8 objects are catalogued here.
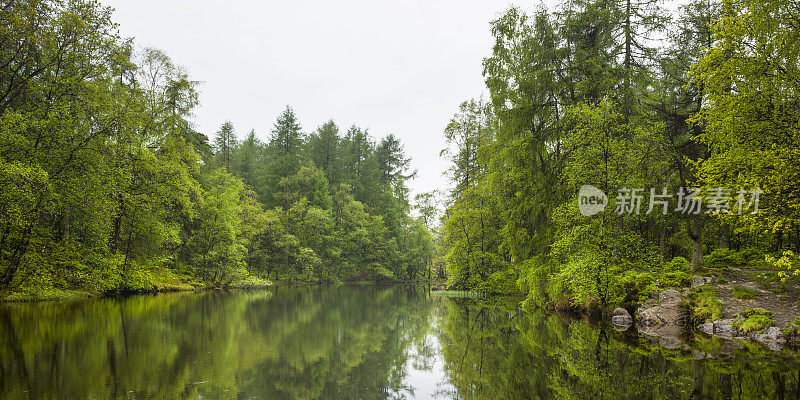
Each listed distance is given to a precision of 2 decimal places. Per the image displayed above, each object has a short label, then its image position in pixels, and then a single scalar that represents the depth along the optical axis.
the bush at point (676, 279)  15.20
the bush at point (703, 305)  13.11
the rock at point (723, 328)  12.40
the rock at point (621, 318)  15.24
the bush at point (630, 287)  15.83
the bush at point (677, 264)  17.64
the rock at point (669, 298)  14.41
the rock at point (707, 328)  12.90
